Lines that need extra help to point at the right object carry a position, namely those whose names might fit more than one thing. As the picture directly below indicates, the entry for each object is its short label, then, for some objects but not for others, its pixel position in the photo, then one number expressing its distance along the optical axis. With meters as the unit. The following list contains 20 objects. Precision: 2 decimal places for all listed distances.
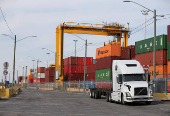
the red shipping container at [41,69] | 128.19
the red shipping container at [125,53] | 52.32
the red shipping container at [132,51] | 51.79
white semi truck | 22.08
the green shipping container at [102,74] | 48.39
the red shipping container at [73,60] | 78.22
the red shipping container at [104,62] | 51.41
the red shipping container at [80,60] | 79.21
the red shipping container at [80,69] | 78.91
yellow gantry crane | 68.62
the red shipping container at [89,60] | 83.00
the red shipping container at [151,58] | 39.22
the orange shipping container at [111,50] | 52.66
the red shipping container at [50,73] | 106.41
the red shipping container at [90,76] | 67.38
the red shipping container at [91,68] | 67.59
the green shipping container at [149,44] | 39.55
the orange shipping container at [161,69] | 38.84
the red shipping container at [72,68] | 78.19
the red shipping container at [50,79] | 106.25
